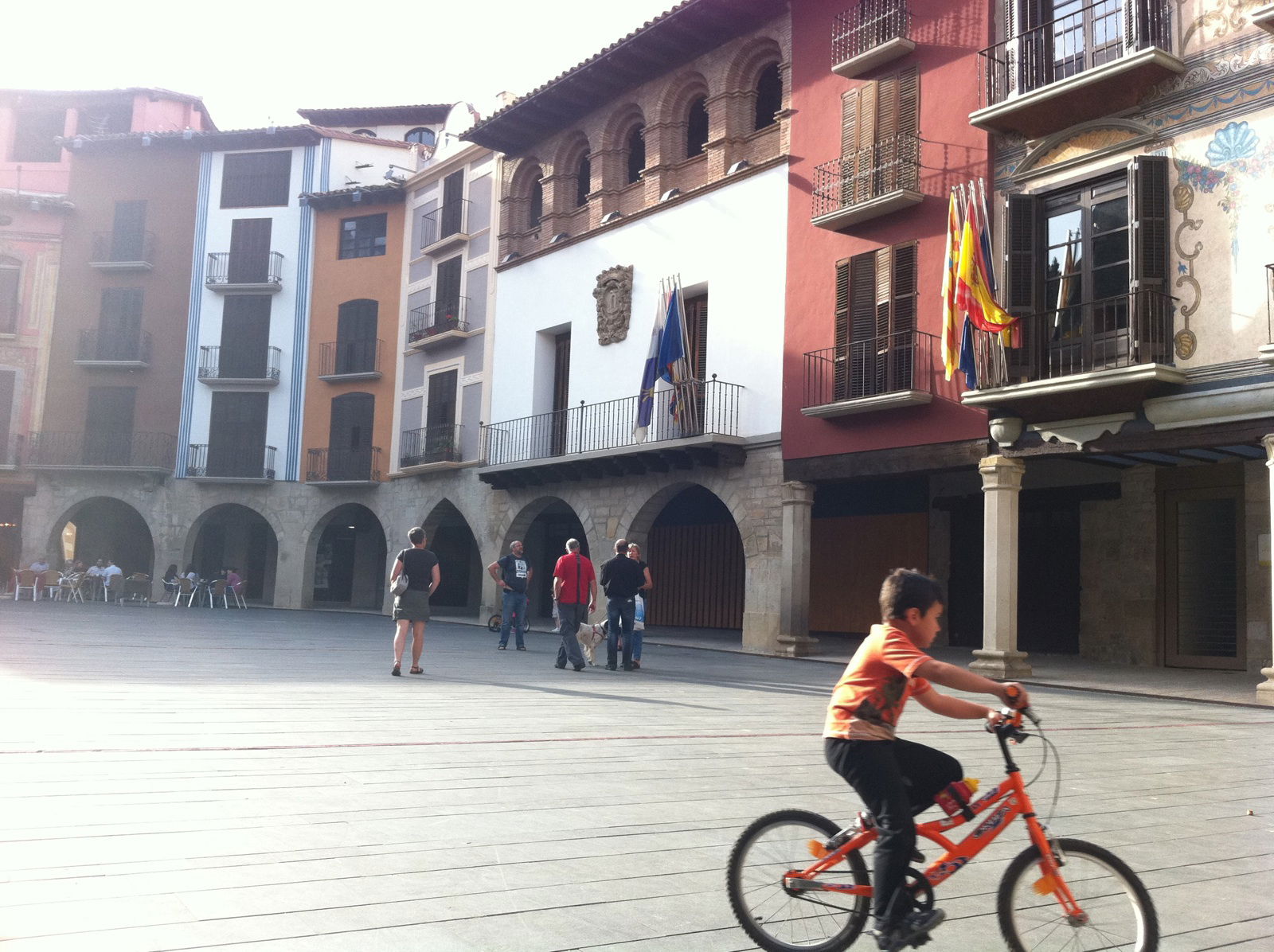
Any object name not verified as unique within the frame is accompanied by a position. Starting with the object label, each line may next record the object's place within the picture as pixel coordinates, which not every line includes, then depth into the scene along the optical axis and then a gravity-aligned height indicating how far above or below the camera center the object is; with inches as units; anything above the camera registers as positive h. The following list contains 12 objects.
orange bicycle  141.2 -34.7
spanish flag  601.9 +156.7
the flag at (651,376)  825.5 +148.9
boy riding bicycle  142.6 -16.3
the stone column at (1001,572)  605.6 +16.3
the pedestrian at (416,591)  496.1 -4.6
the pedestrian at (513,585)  699.4 -0.5
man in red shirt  570.6 -3.2
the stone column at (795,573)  745.0 +14.3
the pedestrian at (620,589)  573.0 -0.3
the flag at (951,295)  618.5 +159.8
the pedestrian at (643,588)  581.6 +2.7
